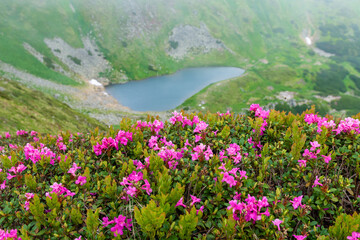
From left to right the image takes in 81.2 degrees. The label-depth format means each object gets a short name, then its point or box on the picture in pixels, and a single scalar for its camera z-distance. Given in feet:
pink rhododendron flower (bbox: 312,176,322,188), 13.54
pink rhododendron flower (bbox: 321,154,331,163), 15.02
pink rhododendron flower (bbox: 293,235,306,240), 11.15
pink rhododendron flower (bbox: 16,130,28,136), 36.22
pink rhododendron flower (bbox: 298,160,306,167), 15.20
